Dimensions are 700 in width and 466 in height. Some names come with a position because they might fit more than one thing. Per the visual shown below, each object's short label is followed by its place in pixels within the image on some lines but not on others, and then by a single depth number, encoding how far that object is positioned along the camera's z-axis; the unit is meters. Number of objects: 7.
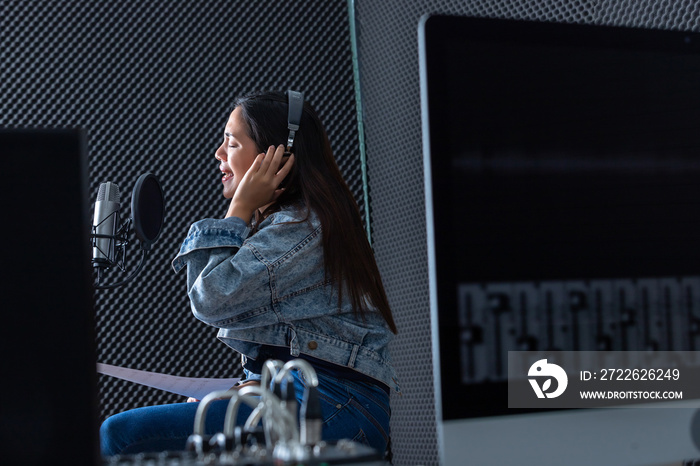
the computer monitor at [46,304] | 1.68
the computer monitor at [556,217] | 2.05
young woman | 2.49
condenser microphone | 2.58
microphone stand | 2.57
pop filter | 2.51
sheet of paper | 2.74
